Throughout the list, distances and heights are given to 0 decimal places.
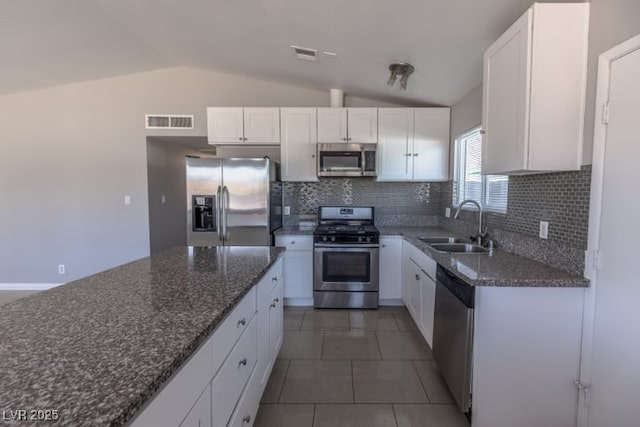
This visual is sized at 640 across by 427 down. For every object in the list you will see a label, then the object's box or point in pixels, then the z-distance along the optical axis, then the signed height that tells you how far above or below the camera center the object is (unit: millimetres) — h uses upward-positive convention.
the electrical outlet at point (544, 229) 1924 -198
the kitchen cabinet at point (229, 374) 835 -652
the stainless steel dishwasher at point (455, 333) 1669 -808
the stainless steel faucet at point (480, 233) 2629 -305
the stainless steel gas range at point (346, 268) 3379 -779
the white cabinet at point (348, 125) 3648 +839
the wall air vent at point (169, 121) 4066 +975
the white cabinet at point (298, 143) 3662 +630
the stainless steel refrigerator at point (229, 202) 3311 -62
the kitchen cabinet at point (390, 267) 3455 -780
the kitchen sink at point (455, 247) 2684 -435
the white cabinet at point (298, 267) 3510 -794
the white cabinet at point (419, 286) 2428 -793
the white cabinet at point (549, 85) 1581 +588
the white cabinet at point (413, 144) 3652 +626
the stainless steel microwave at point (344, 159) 3533 +428
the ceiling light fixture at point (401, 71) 2752 +1138
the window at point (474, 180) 2598 +161
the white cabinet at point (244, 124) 3672 +850
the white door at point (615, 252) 1345 -248
